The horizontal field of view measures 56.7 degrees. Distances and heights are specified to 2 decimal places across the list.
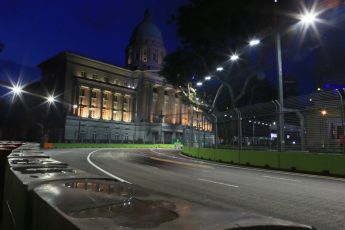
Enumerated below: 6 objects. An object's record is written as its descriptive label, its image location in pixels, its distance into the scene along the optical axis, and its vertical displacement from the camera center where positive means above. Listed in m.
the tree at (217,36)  26.14 +10.05
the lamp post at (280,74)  17.58 +4.44
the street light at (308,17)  17.44 +7.21
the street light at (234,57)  28.00 +8.13
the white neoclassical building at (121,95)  75.75 +13.08
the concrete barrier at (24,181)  3.19 -0.44
